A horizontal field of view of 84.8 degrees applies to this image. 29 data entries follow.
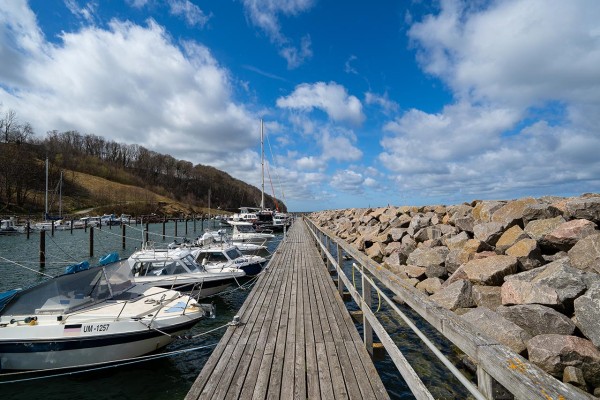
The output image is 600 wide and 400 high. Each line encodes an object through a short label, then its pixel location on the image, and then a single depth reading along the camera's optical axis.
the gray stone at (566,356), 4.75
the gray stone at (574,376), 4.59
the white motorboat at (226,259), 15.68
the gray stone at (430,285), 9.22
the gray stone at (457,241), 10.81
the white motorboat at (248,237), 30.19
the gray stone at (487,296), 6.97
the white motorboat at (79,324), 7.15
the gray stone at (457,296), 7.23
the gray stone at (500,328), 5.38
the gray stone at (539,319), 5.30
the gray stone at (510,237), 8.60
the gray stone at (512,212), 9.70
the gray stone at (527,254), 7.53
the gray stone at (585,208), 8.16
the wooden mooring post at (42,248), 22.76
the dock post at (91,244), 28.00
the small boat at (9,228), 45.20
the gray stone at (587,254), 6.48
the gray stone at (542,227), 8.51
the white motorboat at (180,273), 12.65
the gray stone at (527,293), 5.77
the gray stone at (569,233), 7.49
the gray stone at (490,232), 9.48
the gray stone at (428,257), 10.59
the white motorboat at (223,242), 19.35
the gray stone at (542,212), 9.30
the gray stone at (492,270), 7.45
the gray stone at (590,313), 5.07
